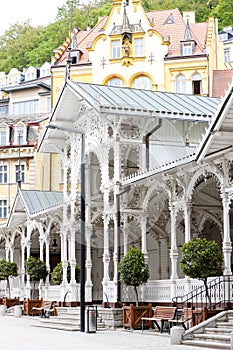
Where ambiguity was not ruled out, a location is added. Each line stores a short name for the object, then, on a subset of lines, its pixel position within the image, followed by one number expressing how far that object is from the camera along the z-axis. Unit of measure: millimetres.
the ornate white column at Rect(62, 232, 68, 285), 35344
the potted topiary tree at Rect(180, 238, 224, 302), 21203
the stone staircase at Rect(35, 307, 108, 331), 27312
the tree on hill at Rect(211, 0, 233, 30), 83812
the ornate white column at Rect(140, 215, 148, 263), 27909
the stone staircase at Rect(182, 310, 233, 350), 18734
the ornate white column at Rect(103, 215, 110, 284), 30188
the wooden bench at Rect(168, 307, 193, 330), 21891
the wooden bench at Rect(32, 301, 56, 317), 34312
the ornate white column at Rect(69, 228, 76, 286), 34550
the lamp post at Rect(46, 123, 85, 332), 24656
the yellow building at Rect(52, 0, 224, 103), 48688
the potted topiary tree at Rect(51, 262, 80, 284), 35219
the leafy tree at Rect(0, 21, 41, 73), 101188
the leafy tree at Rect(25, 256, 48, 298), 38250
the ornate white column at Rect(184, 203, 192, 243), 24594
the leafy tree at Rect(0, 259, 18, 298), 42500
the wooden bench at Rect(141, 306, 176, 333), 23788
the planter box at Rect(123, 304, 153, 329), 25348
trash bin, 25666
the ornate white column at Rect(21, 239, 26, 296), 43306
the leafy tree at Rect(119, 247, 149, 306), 26344
